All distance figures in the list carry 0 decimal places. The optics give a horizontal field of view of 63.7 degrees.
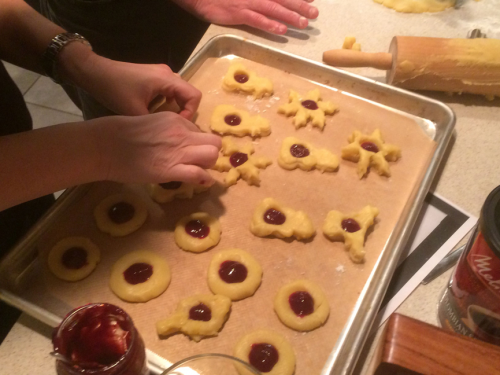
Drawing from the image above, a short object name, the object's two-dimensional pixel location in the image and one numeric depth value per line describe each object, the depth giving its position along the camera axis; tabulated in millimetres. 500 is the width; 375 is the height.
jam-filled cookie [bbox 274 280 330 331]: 825
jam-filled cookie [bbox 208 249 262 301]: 863
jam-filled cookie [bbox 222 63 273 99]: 1250
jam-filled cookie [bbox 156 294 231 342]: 797
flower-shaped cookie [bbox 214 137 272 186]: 1054
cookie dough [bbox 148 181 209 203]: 1007
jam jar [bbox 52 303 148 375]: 587
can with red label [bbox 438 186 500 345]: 504
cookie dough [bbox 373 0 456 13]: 1508
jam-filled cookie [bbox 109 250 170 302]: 850
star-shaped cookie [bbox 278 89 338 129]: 1178
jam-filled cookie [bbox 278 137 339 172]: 1080
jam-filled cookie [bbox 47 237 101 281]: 873
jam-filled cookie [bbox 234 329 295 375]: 764
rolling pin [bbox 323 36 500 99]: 1154
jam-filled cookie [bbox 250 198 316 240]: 946
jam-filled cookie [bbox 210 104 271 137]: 1156
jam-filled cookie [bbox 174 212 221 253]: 932
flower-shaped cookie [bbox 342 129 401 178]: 1066
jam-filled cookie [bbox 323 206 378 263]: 919
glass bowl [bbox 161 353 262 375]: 573
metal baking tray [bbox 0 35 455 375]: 780
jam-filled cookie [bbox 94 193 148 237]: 957
